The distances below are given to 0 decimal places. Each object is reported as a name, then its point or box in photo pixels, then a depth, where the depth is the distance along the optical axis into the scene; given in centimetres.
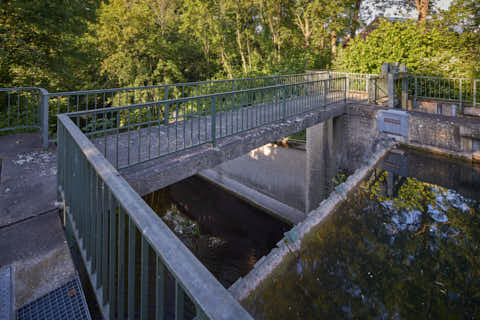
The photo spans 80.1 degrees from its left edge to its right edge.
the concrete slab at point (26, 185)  281
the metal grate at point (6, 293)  167
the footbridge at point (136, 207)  83
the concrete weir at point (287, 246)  295
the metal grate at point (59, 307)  180
